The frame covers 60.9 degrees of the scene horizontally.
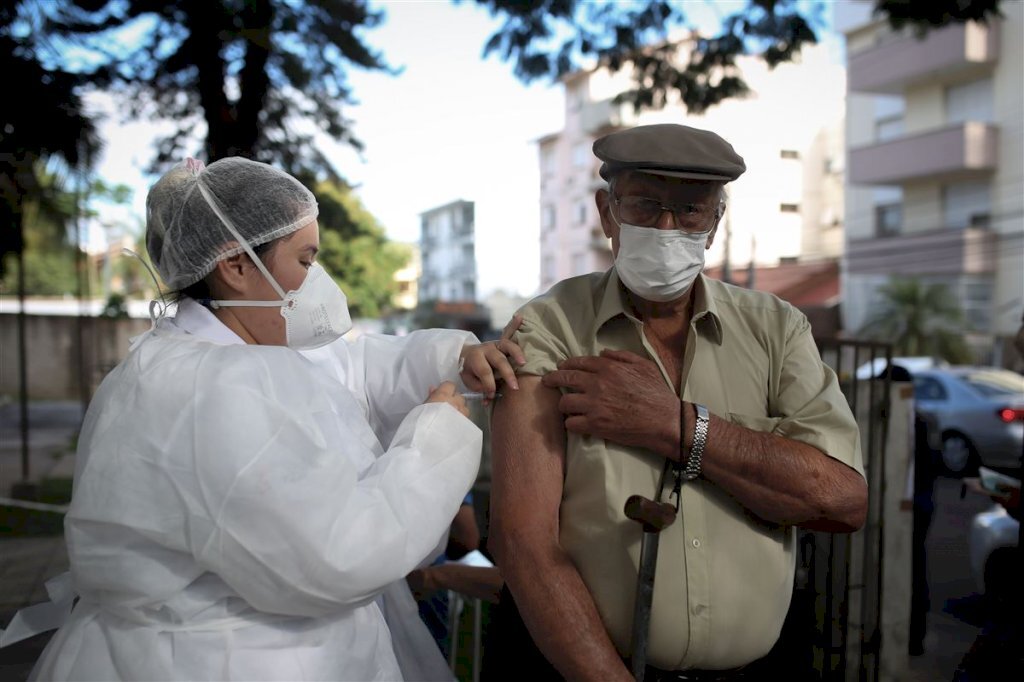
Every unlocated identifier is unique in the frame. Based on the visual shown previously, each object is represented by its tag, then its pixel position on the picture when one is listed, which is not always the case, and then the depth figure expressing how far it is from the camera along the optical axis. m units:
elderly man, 1.82
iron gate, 3.65
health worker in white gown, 1.51
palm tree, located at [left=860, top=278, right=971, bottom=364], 23.19
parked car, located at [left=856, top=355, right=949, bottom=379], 15.12
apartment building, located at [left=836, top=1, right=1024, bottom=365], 22.02
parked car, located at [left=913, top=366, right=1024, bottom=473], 12.74
